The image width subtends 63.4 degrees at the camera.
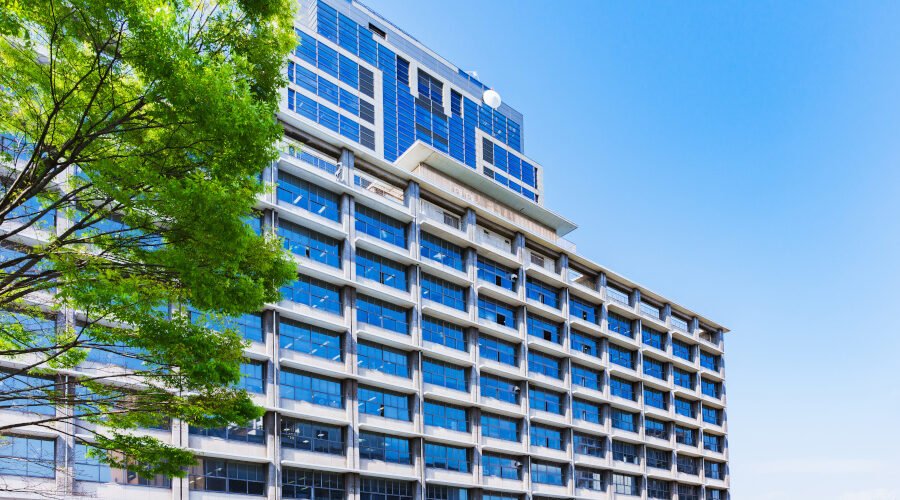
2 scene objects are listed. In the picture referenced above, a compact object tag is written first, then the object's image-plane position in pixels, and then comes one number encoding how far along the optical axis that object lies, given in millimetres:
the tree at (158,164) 11805
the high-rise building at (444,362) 36656
